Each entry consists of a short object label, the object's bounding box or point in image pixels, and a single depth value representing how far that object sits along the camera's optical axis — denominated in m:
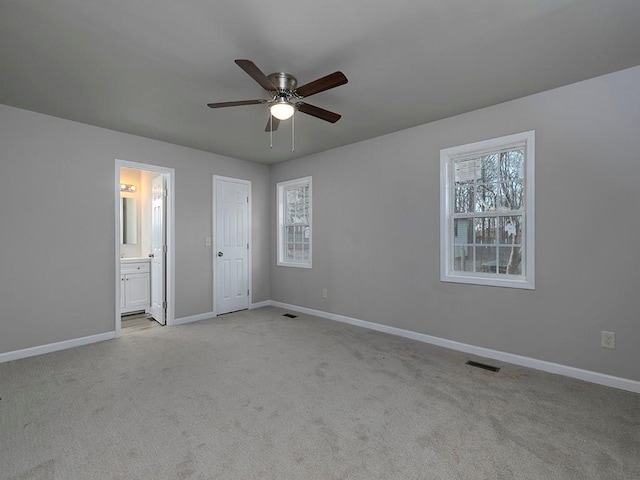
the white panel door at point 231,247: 4.98
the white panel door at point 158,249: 4.52
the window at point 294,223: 5.13
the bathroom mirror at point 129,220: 5.23
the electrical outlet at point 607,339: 2.58
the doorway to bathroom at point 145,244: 4.36
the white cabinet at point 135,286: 4.80
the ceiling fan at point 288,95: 2.18
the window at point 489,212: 3.02
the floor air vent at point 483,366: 2.91
